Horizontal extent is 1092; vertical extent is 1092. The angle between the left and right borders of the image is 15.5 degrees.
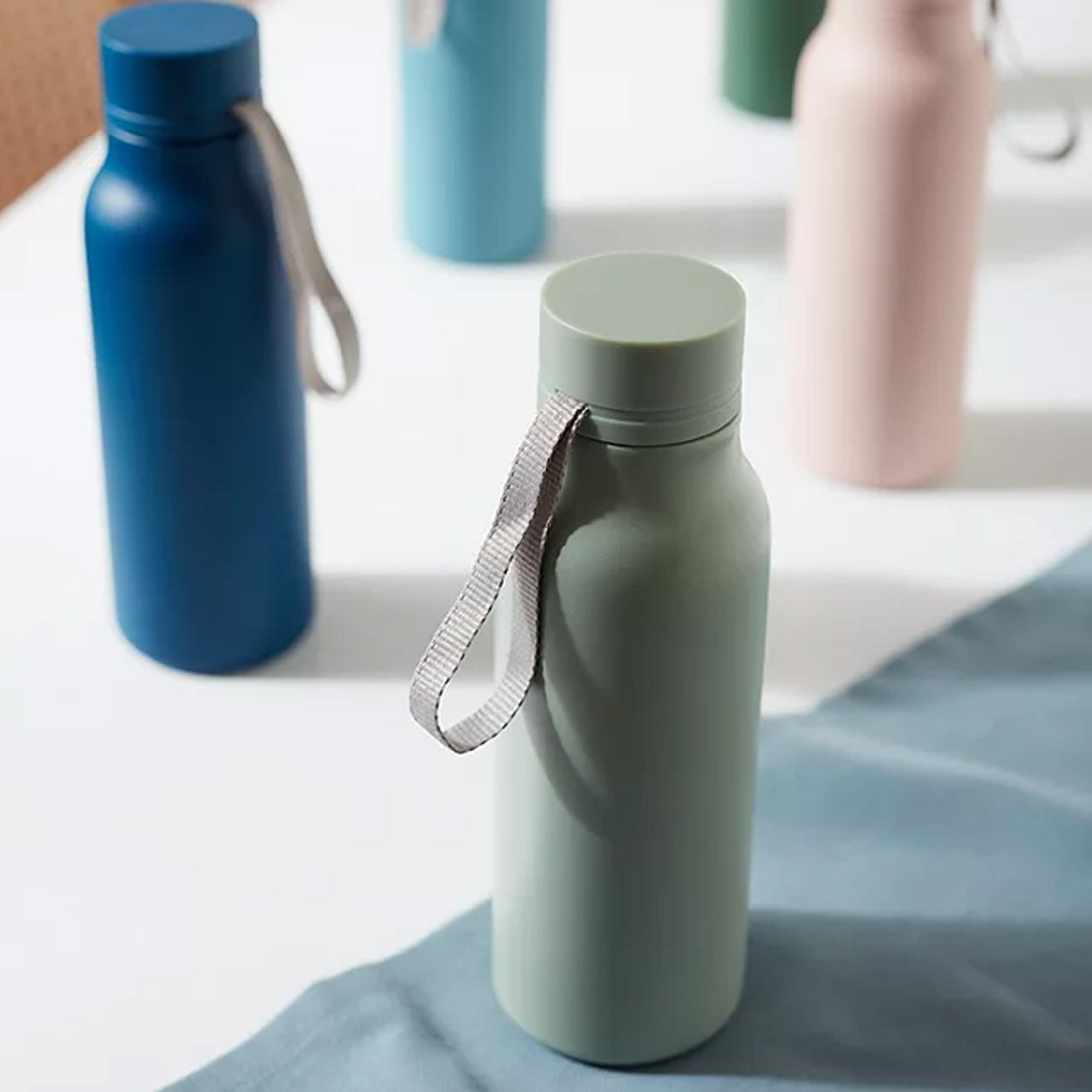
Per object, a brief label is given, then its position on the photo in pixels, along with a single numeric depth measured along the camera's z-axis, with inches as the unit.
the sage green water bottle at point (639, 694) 42.6
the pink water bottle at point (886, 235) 52.6
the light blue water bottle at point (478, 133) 58.7
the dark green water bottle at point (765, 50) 63.3
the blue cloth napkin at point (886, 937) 45.2
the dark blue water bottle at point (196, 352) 48.3
